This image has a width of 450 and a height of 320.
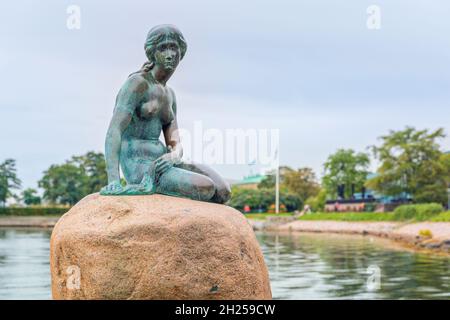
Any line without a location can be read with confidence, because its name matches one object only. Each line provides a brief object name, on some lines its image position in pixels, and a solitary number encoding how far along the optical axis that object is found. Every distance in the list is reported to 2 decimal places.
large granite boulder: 5.97
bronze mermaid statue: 6.71
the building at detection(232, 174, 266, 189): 84.31
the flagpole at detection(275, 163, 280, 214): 60.50
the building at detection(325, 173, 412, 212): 49.91
